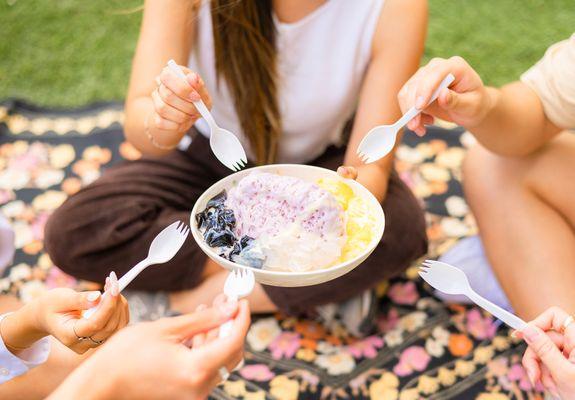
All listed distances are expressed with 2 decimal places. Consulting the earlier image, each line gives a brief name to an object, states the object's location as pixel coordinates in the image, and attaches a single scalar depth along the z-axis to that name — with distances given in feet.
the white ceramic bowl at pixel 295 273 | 2.54
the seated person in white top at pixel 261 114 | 3.88
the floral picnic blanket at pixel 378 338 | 3.91
